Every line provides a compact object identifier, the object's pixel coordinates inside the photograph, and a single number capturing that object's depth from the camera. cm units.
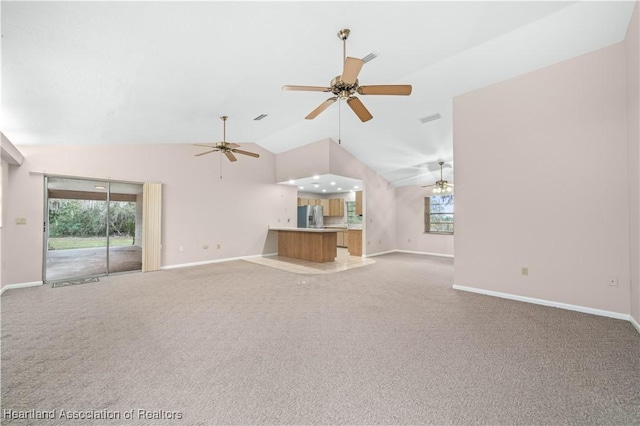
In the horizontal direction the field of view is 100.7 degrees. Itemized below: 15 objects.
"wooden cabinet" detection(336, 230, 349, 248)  1046
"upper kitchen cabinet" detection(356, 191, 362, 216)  899
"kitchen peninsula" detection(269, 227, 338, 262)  711
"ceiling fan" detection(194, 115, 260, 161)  511
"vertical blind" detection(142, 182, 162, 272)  604
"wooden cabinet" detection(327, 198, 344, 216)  1106
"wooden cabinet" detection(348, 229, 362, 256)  837
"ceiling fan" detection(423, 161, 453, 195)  773
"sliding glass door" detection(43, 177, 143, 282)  533
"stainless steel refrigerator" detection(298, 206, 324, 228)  997
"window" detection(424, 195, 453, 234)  907
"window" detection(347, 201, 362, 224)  1100
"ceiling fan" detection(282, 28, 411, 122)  269
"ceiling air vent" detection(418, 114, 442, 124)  522
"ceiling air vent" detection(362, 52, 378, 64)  343
